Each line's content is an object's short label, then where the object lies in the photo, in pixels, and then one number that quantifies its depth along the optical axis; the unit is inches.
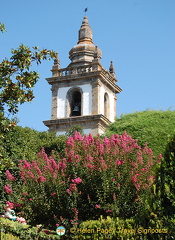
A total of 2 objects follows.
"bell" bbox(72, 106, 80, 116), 1401.1
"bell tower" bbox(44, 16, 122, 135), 1339.8
